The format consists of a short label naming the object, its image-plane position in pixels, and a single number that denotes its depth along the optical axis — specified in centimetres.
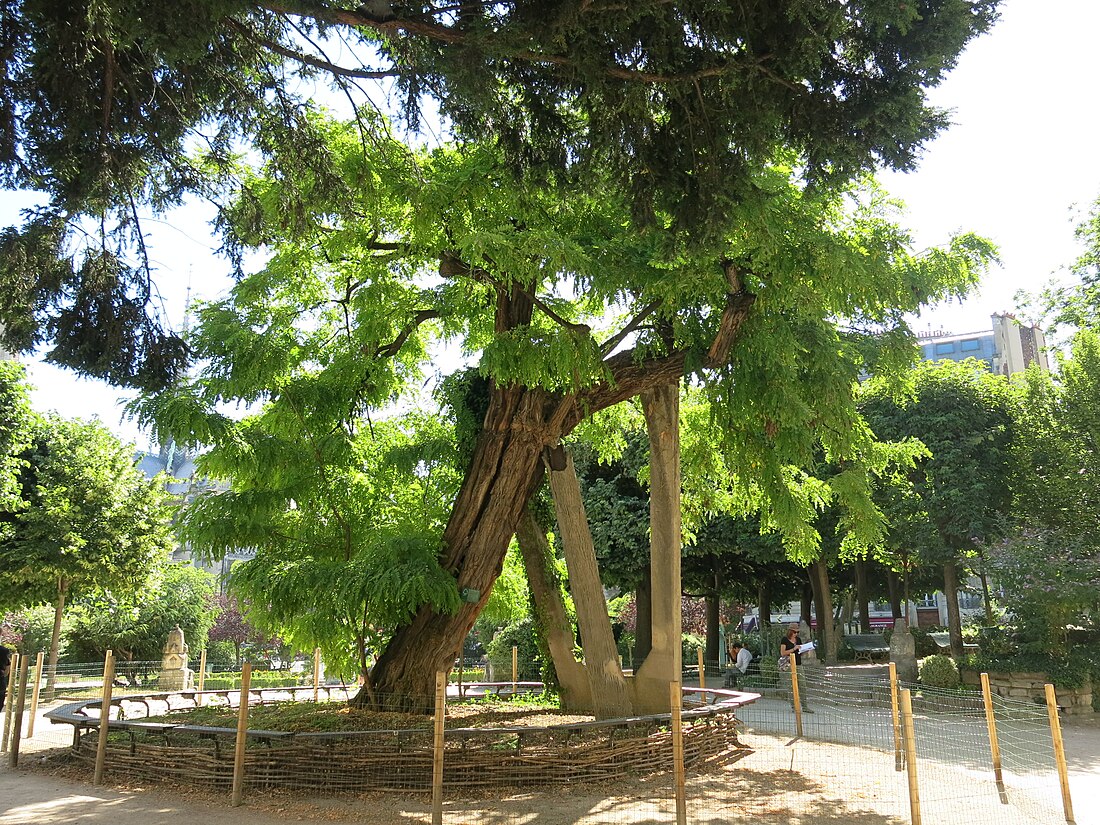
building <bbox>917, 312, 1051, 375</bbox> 5093
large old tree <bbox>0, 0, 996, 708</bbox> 559
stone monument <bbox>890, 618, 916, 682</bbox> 1955
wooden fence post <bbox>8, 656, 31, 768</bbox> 1029
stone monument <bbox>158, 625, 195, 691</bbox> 2223
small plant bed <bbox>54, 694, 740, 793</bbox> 867
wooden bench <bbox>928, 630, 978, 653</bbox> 3576
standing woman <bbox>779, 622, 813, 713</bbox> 1673
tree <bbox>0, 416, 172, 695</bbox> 1839
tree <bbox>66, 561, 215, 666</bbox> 2728
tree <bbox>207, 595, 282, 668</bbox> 3925
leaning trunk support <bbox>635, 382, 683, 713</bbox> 1166
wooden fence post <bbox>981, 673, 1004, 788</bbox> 888
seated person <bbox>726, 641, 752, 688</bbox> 1925
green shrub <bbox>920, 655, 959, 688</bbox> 1881
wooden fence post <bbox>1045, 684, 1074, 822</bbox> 783
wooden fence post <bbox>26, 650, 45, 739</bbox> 1274
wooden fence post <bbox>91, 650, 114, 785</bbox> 936
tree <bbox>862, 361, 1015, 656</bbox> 2123
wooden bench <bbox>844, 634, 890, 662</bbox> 2866
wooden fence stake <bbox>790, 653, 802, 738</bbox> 1270
